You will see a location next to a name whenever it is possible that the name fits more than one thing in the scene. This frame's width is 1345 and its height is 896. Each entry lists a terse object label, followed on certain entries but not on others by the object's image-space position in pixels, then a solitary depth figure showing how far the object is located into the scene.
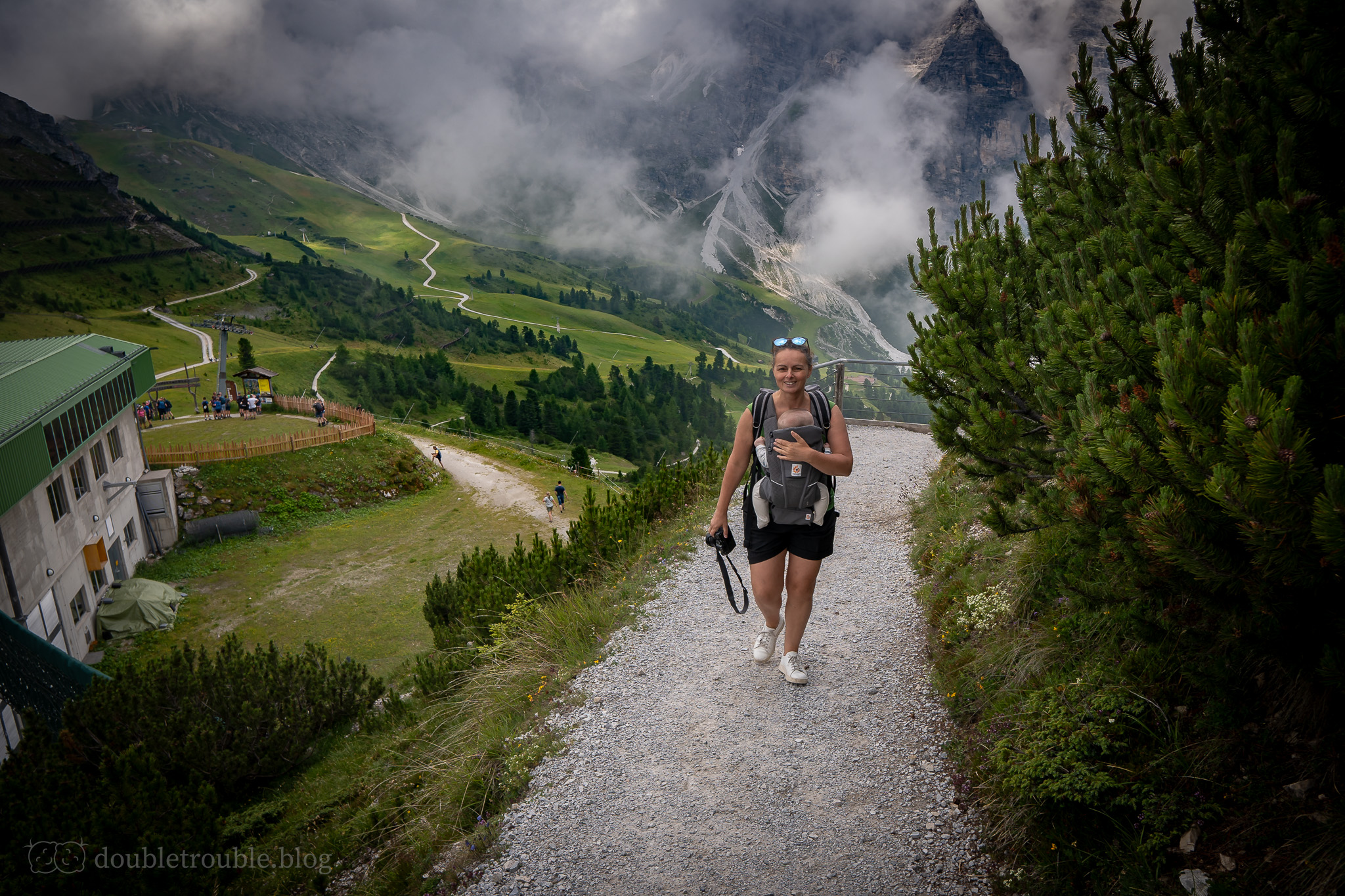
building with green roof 17.06
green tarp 20.61
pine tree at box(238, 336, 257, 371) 68.63
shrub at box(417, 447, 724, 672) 8.77
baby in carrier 4.72
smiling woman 4.68
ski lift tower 54.12
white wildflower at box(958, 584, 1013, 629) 5.35
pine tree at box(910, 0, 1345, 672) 2.33
